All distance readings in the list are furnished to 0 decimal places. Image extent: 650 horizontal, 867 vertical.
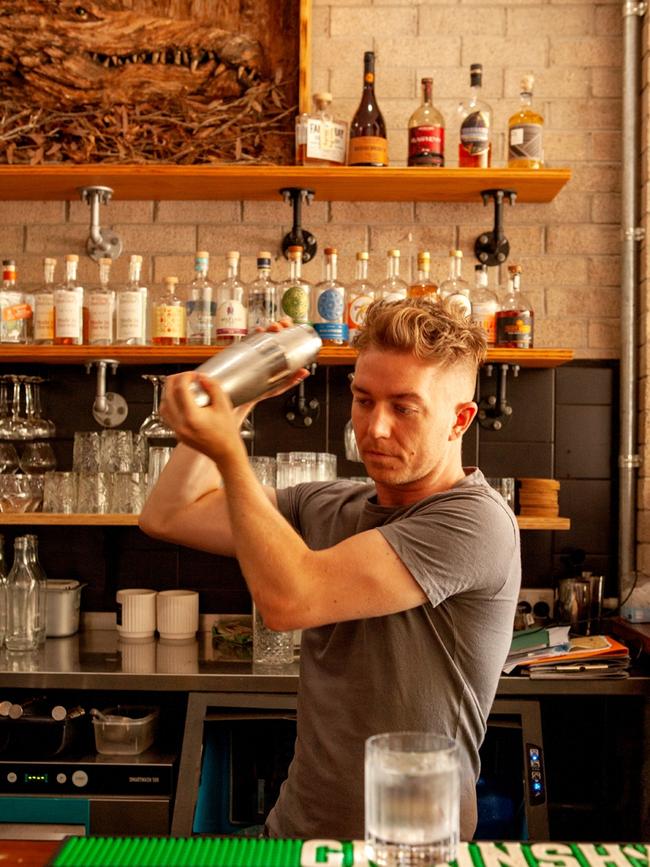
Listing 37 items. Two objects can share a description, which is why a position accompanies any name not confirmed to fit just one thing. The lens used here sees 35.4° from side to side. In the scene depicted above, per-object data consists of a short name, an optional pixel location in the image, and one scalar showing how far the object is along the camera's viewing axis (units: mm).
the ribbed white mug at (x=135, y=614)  2957
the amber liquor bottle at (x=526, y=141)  2912
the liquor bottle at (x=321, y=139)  2916
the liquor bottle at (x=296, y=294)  2861
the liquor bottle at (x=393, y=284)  2908
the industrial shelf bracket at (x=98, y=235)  3023
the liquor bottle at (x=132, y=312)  2881
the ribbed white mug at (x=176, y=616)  2975
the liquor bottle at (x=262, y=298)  2896
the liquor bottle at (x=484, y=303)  2898
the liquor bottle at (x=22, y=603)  2811
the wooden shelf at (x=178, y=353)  2826
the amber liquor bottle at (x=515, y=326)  2865
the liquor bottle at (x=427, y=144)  2912
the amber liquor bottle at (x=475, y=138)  2914
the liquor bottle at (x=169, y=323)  2875
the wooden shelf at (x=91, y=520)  2793
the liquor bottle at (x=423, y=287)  2918
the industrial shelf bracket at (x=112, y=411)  3148
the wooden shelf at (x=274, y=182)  2869
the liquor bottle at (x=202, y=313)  2906
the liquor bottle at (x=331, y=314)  2852
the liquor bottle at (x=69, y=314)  2883
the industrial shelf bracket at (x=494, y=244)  3043
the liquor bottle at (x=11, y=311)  2928
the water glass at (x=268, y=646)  2633
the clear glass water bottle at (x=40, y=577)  2865
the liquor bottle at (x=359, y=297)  2895
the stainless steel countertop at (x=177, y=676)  2488
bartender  1301
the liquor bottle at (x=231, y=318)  2855
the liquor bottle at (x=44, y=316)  2912
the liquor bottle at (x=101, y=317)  2885
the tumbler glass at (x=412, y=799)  861
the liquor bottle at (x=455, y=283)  2919
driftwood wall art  3094
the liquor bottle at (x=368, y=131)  2910
